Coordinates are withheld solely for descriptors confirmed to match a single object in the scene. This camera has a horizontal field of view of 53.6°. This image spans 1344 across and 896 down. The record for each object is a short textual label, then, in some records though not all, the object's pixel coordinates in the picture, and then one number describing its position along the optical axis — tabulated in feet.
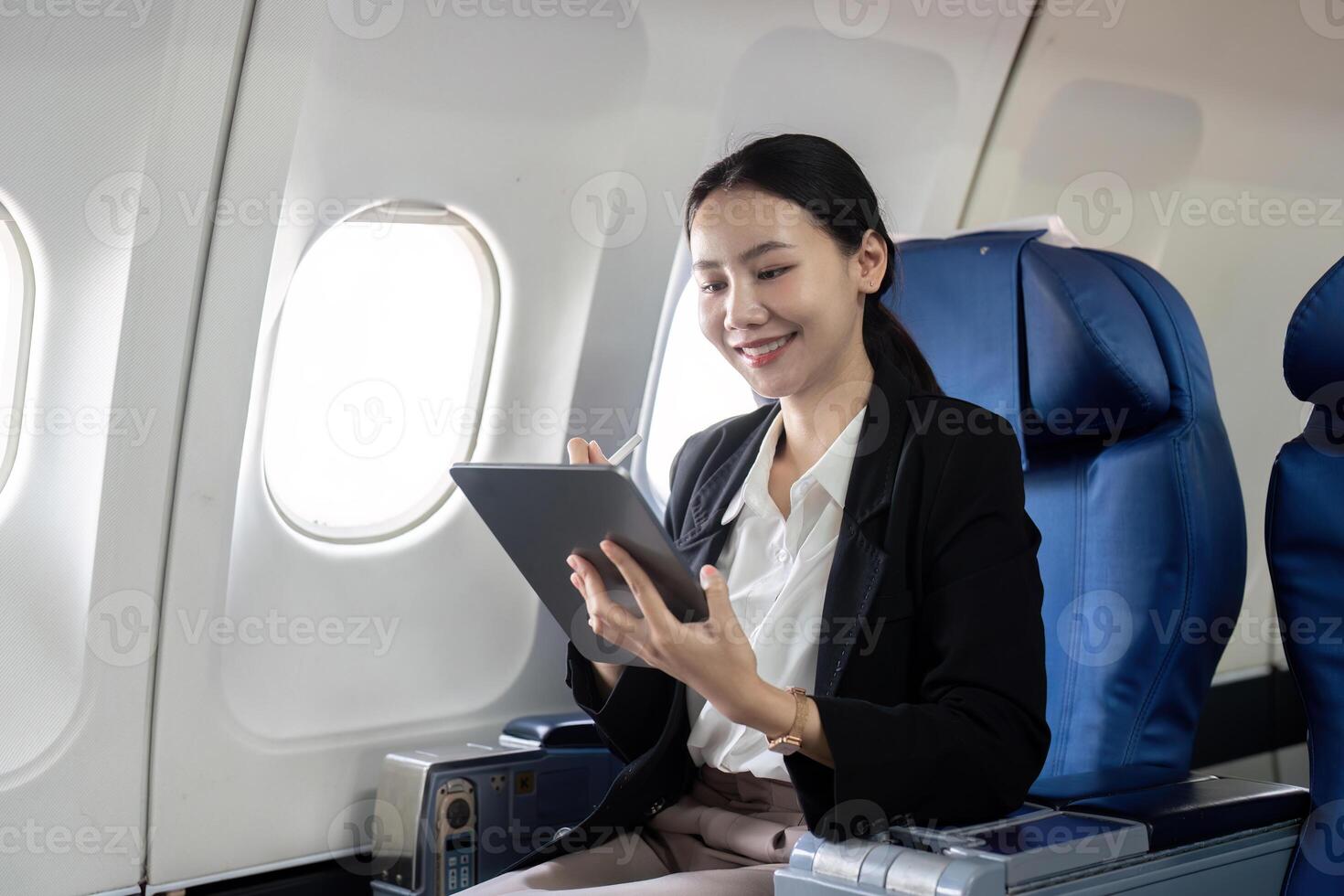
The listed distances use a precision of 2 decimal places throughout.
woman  5.27
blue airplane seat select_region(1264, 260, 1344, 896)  5.88
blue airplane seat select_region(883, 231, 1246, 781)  6.64
